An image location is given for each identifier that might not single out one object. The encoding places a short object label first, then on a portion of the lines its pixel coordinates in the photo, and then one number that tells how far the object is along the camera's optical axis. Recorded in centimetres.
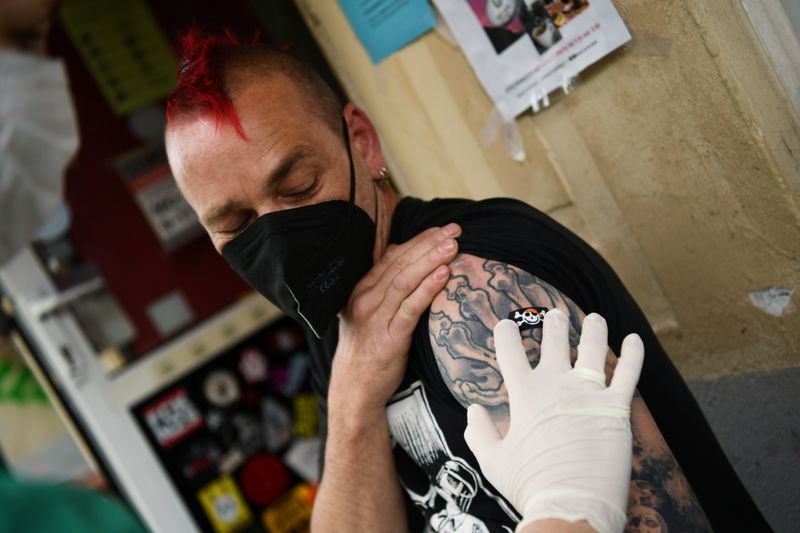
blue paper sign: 212
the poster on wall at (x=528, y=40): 171
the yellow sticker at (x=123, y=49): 361
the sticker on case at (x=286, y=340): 367
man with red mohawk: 136
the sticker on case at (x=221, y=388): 351
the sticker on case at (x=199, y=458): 347
